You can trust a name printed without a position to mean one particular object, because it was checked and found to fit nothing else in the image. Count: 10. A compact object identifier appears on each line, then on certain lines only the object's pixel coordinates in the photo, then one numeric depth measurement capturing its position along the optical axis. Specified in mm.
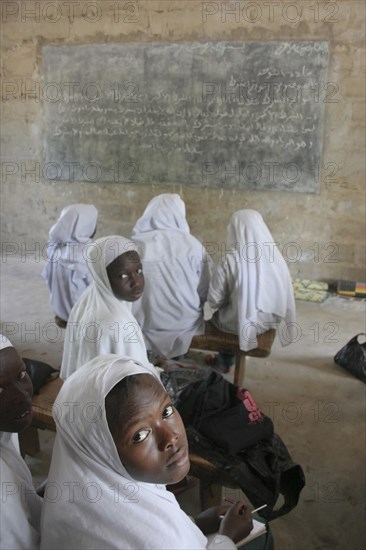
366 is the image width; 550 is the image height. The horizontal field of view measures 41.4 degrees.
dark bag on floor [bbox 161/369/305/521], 2018
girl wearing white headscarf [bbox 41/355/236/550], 1101
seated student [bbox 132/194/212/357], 3340
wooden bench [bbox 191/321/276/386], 3354
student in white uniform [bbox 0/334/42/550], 1216
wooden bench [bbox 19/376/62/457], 2379
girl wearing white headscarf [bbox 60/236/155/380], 2232
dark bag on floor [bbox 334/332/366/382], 3781
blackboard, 5699
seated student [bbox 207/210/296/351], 3301
